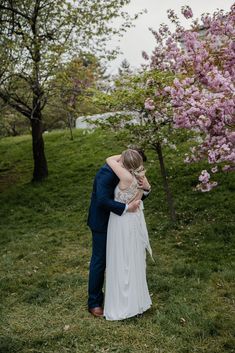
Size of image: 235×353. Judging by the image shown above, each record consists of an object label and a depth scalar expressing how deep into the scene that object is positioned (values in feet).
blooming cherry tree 19.01
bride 18.93
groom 18.84
